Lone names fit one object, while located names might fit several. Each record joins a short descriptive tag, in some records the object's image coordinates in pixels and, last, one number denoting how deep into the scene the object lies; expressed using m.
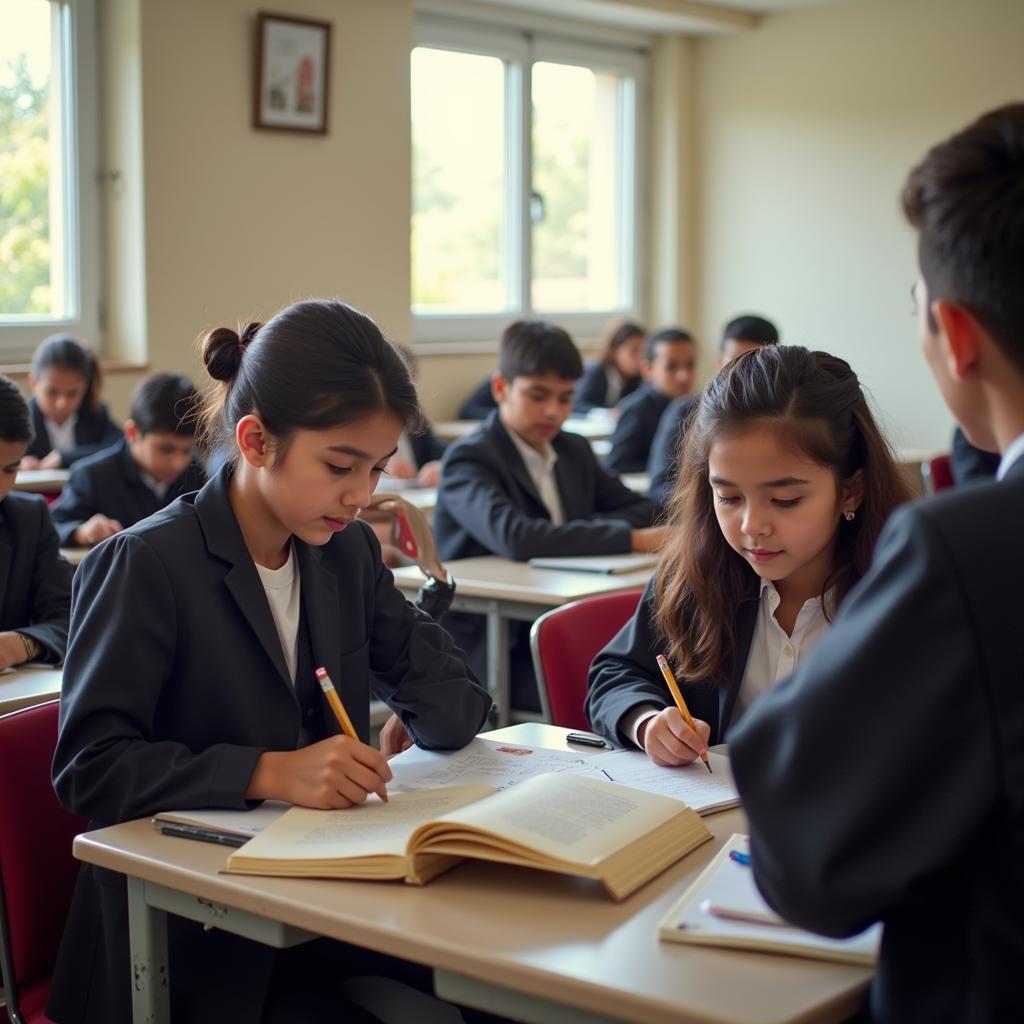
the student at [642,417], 5.73
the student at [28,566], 2.65
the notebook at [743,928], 1.17
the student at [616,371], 7.59
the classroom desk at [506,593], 3.10
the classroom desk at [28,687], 2.24
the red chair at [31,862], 1.66
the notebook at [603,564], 3.38
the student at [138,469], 3.92
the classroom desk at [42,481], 4.68
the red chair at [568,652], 2.26
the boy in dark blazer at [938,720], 0.99
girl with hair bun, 1.55
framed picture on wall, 6.02
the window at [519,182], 7.26
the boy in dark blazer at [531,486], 3.61
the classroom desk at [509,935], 1.12
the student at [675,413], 4.41
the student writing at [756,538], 1.89
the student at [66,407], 5.16
